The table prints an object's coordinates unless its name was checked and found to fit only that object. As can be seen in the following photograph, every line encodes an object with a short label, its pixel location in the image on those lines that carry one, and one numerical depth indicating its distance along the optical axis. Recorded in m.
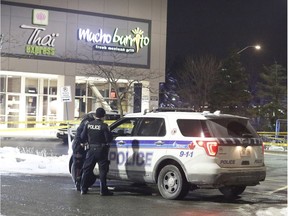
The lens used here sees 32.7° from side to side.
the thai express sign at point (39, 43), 33.78
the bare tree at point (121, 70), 34.25
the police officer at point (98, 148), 9.84
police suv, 9.20
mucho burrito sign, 35.97
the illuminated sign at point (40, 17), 33.84
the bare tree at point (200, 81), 42.01
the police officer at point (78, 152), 10.10
